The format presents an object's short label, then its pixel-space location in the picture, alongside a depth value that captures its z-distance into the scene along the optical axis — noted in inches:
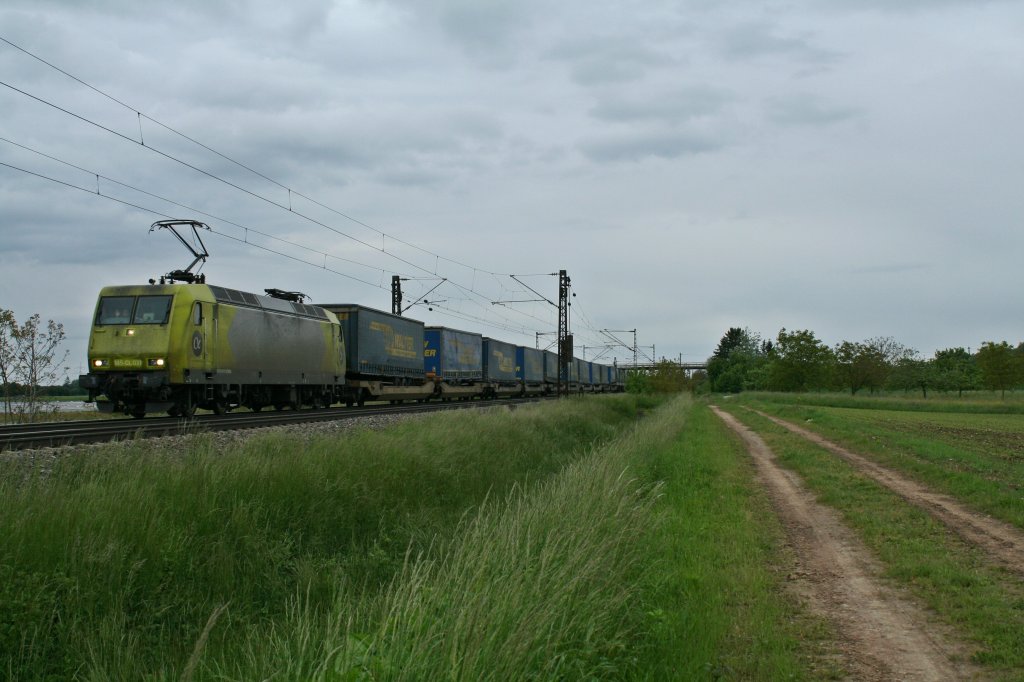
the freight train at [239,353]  705.0
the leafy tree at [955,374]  3073.3
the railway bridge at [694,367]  5096.0
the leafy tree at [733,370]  4852.4
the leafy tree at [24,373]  912.9
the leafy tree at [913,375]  3142.2
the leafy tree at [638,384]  2573.8
